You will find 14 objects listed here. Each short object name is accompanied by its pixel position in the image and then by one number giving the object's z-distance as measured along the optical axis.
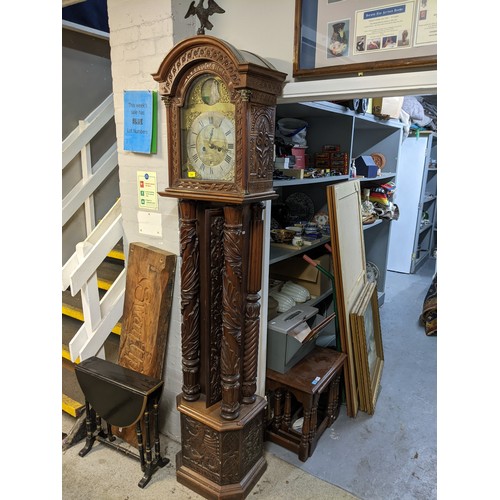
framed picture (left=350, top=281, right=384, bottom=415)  2.48
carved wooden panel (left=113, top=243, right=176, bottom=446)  2.02
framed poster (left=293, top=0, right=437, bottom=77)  1.27
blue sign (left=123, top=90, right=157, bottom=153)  1.85
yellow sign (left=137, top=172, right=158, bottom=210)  1.97
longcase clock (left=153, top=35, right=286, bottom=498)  1.48
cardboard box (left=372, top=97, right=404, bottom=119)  3.35
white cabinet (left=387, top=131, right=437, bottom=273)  5.13
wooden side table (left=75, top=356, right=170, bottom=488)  1.87
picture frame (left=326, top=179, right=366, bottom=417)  2.43
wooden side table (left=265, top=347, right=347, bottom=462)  2.13
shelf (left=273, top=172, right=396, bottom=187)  2.30
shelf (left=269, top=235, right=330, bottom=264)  2.34
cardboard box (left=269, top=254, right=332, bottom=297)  2.82
